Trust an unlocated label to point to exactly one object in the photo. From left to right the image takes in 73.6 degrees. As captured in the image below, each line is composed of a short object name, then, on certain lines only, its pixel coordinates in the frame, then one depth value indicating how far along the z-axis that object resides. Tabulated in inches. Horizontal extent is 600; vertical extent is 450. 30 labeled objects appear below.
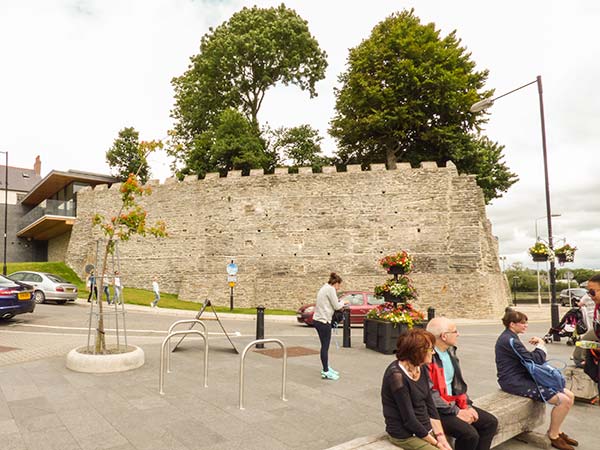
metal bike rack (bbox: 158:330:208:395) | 252.0
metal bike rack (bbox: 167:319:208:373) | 313.4
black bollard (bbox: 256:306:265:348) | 417.8
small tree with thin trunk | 320.2
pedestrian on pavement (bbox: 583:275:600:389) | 227.0
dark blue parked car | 492.1
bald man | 158.2
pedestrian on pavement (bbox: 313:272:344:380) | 297.4
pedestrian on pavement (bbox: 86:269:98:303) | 844.1
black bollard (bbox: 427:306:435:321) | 558.9
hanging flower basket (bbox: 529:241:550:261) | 534.3
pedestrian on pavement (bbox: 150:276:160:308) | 802.8
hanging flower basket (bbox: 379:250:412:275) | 427.5
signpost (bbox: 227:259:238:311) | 836.6
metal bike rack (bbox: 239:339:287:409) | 219.6
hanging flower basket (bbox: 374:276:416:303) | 415.5
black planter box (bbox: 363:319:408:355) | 403.9
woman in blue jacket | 189.0
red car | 651.5
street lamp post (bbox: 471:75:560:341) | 518.9
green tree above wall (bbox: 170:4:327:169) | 1233.4
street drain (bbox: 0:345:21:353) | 371.3
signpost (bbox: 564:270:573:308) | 1211.7
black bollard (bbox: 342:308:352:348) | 441.2
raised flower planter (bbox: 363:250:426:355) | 405.7
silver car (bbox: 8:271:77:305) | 768.9
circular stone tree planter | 298.4
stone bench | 177.8
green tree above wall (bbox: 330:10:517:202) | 979.3
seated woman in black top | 141.9
